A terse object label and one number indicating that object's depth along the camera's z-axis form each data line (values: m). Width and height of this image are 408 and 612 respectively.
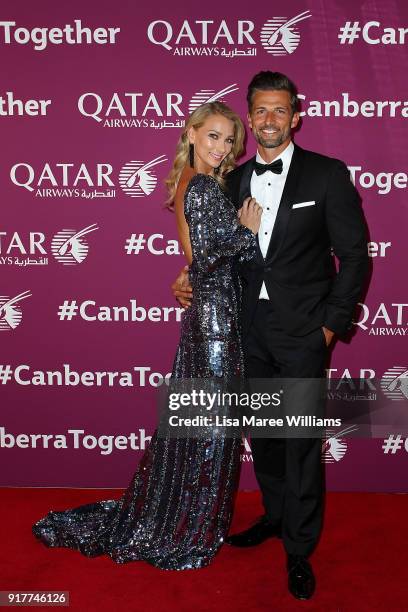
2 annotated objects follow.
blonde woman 2.53
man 2.56
